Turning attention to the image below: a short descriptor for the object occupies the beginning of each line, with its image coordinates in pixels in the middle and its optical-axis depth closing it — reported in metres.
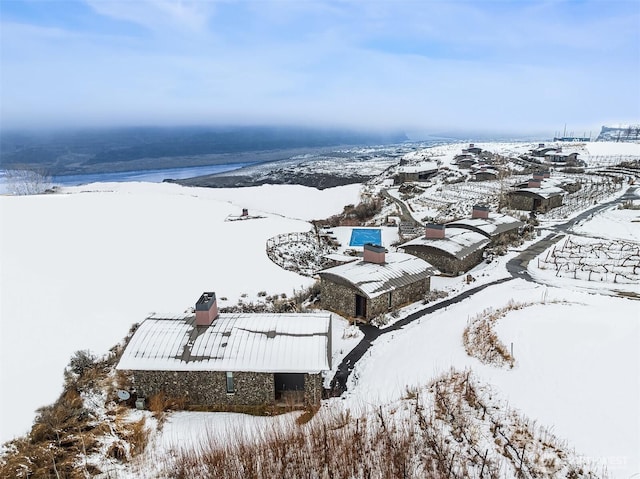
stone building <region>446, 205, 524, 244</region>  32.94
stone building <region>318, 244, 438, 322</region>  21.33
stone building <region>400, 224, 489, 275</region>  28.05
